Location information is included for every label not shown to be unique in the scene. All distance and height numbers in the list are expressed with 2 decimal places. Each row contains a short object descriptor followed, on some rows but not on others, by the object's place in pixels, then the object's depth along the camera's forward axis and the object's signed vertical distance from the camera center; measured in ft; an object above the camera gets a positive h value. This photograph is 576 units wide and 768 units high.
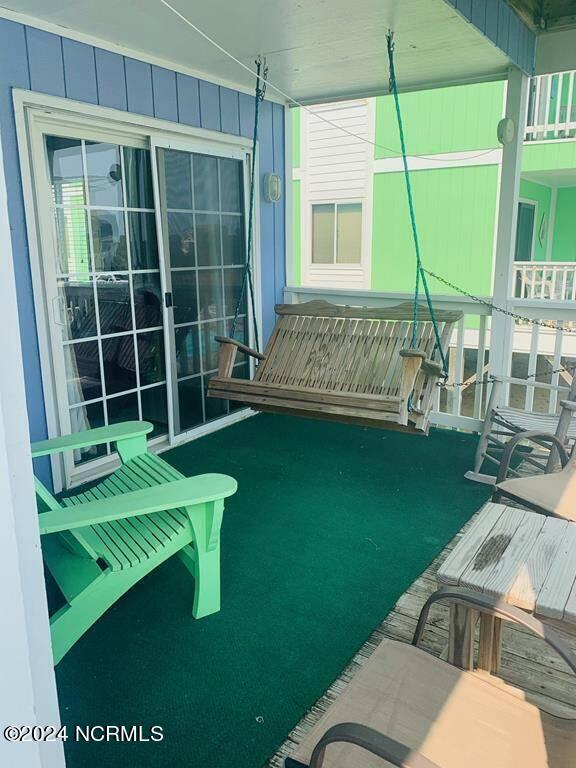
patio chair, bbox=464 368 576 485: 11.24 -3.32
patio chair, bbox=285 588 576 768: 4.01 -3.32
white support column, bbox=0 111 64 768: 2.89 -1.50
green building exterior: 26.12 +3.12
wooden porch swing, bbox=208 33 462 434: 10.37 -2.35
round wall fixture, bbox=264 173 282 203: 15.93 +1.52
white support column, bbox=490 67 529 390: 13.21 +0.40
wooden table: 4.60 -2.61
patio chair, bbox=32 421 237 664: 6.64 -3.51
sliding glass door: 11.52 -0.55
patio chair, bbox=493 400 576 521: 7.59 -3.21
